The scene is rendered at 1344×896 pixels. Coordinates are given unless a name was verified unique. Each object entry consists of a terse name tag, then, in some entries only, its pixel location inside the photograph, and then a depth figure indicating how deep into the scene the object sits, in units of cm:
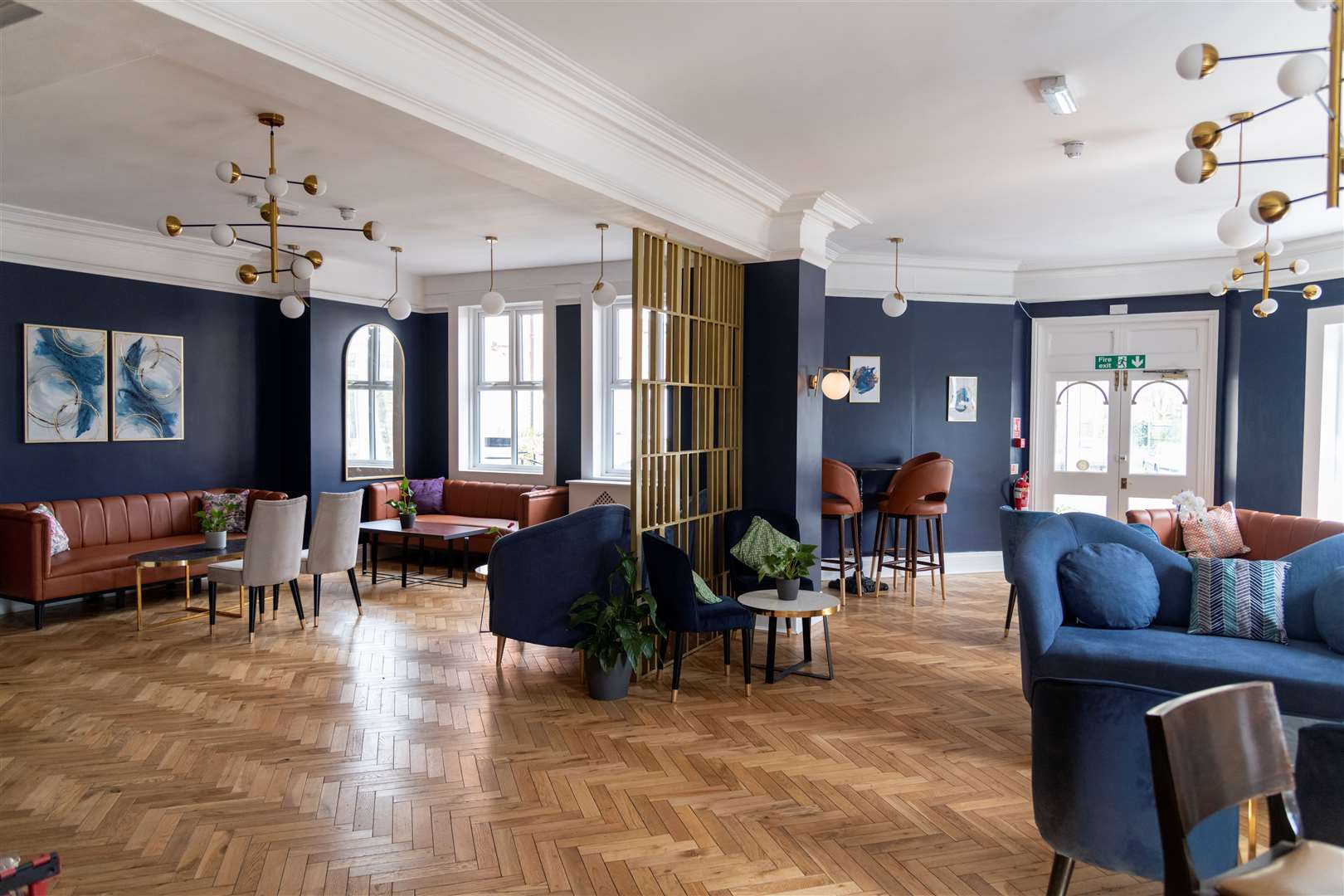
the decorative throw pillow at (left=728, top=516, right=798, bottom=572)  550
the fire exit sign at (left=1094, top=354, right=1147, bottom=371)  814
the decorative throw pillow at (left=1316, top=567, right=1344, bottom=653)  366
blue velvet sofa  347
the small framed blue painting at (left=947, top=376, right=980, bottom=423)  830
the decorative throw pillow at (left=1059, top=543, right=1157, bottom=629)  410
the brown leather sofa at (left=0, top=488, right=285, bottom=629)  595
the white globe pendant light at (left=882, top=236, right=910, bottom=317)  691
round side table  466
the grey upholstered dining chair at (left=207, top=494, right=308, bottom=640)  572
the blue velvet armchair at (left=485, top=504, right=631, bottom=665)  468
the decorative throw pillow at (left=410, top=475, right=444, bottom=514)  898
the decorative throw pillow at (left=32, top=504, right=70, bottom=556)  637
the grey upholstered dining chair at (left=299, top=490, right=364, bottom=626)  627
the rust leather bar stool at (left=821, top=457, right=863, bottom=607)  678
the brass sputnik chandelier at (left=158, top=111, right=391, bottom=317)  393
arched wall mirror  886
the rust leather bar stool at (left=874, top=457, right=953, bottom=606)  698
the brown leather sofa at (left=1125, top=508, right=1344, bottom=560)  554
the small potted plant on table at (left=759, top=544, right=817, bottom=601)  480
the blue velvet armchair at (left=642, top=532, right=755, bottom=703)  454
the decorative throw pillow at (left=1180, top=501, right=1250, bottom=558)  586
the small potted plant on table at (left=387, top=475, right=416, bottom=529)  768
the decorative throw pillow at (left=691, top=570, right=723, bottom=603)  484
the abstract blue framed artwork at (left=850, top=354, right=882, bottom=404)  813
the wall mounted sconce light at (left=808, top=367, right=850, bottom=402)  613
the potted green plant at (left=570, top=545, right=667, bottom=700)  448
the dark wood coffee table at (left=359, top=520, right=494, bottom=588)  748
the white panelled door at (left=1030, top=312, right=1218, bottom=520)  791
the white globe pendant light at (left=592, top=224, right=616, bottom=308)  683
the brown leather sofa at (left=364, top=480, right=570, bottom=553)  820
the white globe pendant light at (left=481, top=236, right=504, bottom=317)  726
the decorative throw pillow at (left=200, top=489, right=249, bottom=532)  759
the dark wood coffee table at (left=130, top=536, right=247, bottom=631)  588
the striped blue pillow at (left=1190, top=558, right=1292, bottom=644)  391
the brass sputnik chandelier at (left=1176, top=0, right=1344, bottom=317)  222
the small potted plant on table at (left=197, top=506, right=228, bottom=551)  612
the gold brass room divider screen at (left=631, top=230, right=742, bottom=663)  495
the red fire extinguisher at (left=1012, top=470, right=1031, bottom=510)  841
